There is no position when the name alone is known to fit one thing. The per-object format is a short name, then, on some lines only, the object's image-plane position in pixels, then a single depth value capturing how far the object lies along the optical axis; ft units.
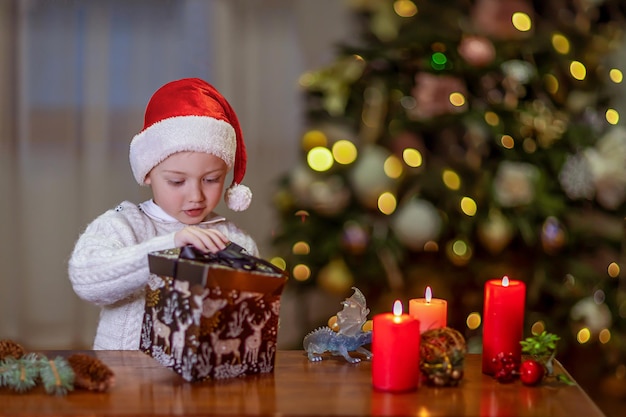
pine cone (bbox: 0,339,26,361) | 7.76
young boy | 8.63
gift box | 7.61
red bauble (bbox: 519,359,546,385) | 7.71
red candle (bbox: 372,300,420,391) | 7.52
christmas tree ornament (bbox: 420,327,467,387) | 7.64
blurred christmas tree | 12.75
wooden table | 7.25
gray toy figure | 8.15
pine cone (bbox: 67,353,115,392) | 7.48
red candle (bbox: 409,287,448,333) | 8.05
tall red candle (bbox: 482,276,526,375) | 7.89
